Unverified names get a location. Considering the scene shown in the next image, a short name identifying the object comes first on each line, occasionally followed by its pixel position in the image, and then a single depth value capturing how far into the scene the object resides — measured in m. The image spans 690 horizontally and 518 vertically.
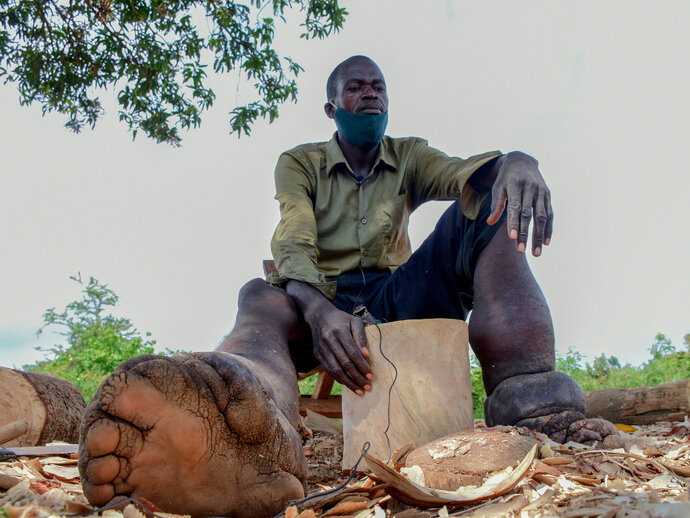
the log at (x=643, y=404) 3.07
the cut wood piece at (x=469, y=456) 1.45
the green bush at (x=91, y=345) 7.04
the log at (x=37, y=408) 2.34
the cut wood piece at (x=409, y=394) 1.87
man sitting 1.20
